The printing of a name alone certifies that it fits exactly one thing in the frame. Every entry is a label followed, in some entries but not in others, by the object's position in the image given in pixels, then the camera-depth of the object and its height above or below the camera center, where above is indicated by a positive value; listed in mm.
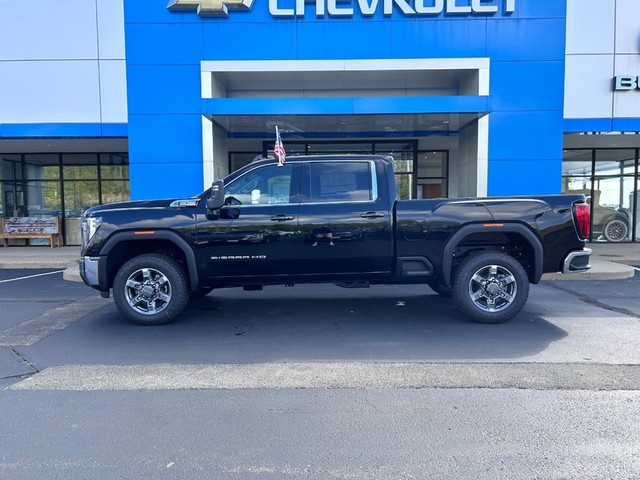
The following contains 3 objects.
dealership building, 12383 +3499
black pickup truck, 6031 -441
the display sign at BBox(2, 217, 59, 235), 16969 -686
